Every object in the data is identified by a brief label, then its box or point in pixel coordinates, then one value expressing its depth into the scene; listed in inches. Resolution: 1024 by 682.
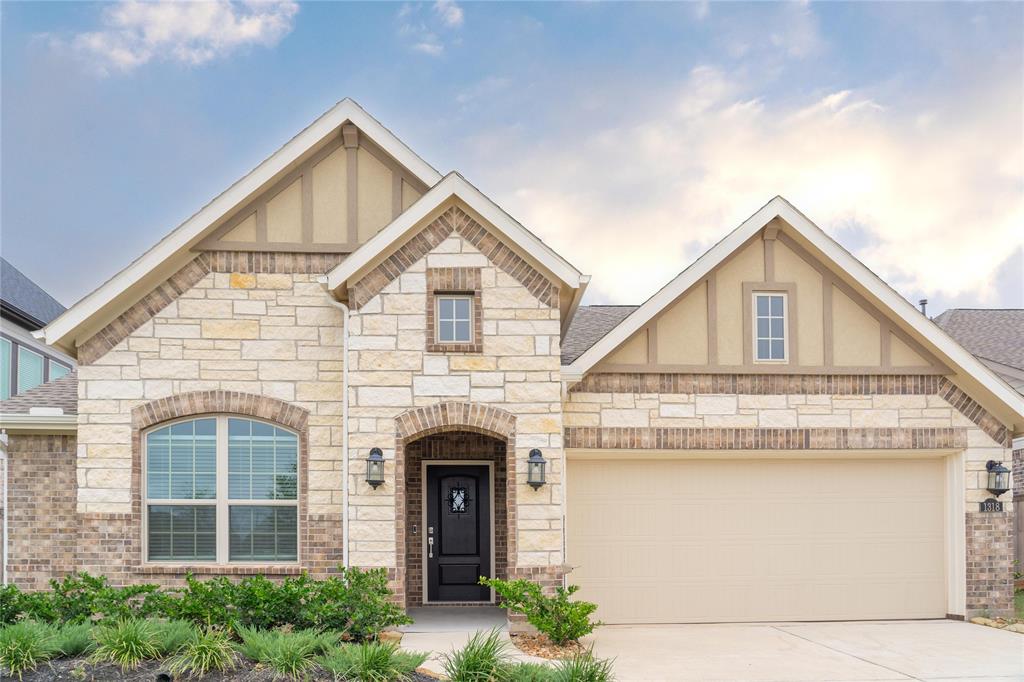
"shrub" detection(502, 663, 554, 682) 285.9
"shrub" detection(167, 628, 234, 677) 295.1
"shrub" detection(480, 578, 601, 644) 376.8
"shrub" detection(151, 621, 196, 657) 311.4
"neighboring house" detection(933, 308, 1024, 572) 616.1
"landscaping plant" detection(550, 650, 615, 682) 282.5
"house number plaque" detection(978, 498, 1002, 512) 478.9
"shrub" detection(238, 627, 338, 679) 293.9
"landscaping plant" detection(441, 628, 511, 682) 288.8
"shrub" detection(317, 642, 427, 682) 288.4
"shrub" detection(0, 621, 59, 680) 299.1
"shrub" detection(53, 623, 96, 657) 315.6
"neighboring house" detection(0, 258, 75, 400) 880.9
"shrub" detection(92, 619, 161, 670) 301.3
